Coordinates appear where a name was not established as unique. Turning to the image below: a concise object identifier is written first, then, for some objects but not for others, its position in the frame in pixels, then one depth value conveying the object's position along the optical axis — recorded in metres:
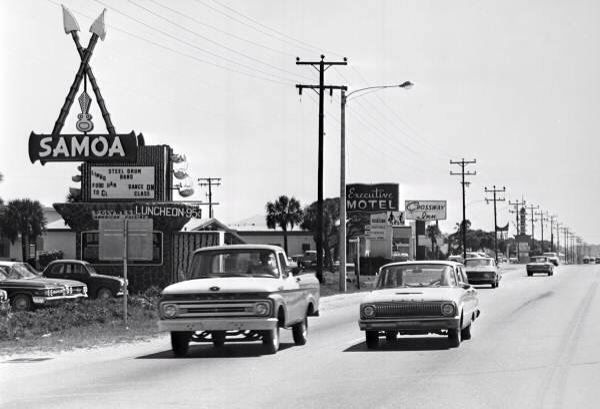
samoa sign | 43.16
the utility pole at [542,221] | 190.62
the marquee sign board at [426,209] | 102.12
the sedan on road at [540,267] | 72.19
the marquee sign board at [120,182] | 44.12
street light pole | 43.91
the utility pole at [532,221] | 179.64
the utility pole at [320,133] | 45.16
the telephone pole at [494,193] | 127.06
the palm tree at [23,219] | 85.81
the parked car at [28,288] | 29.56
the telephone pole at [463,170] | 98.43
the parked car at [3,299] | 25.86
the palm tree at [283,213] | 106.69
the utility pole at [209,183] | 100.26
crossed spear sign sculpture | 45.50
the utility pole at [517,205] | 162.62
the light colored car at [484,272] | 49.84
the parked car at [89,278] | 36.81
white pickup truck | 16.28
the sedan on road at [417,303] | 17.19
